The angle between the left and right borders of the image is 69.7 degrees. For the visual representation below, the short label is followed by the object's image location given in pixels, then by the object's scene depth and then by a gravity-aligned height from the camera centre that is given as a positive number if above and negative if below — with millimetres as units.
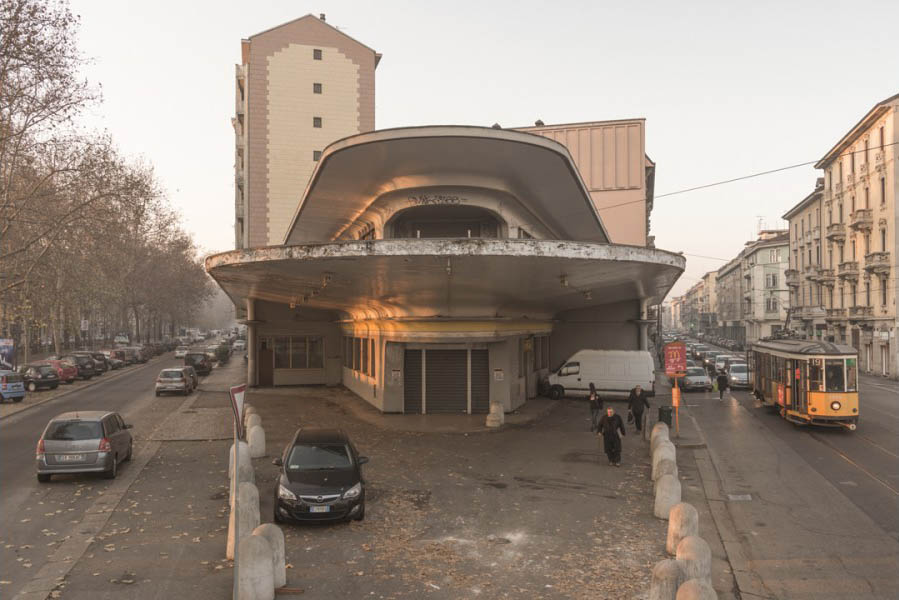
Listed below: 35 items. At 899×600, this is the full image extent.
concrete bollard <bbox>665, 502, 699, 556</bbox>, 9906 -3338
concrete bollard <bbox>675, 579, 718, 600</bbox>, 6992 -3093
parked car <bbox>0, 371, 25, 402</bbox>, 30922 -3539
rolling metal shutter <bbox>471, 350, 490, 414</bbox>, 26188 -2916
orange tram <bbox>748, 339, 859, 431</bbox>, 21547 -2634
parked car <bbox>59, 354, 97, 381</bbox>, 43719 -3561
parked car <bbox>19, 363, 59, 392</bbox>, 35875 -3584
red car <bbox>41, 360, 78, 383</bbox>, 40469 -3669
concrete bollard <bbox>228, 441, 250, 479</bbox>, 12758 -2901
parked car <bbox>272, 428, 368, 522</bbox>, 11570 -3167
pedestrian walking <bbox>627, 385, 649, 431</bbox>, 20953 -3108
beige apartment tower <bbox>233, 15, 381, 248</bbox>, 43719 +13886
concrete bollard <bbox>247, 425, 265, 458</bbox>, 17844 -3589
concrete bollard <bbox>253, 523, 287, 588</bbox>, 8805 -3274
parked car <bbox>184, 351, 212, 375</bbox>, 46781 -3631
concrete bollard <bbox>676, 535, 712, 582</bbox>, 8102 -3190
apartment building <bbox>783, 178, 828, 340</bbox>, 61031 +4405
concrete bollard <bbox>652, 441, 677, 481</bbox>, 14508 -3303
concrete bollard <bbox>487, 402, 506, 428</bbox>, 22984 -3793
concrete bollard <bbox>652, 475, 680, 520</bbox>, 12102 -3557
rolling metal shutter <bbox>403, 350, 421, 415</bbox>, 26094 -2913
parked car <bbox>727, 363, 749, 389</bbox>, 38344 -4092
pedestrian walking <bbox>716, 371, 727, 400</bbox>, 32650 -3741
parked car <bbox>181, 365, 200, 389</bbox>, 35625 -3591
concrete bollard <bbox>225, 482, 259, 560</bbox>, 10023 -3194
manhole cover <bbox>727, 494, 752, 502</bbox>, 13961 -4135
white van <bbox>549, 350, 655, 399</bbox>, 32406 -3275
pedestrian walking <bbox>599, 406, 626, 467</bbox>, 16672 -3218
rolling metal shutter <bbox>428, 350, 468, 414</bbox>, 26125 -2916
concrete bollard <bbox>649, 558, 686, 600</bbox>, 7668 -3257
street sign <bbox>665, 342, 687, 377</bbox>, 20844 -1682
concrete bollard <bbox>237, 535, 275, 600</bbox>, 8094 -3282
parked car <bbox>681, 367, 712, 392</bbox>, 37281 -4278
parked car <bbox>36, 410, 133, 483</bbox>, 14883 -3132
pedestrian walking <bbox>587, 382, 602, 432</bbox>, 21203 -3205
